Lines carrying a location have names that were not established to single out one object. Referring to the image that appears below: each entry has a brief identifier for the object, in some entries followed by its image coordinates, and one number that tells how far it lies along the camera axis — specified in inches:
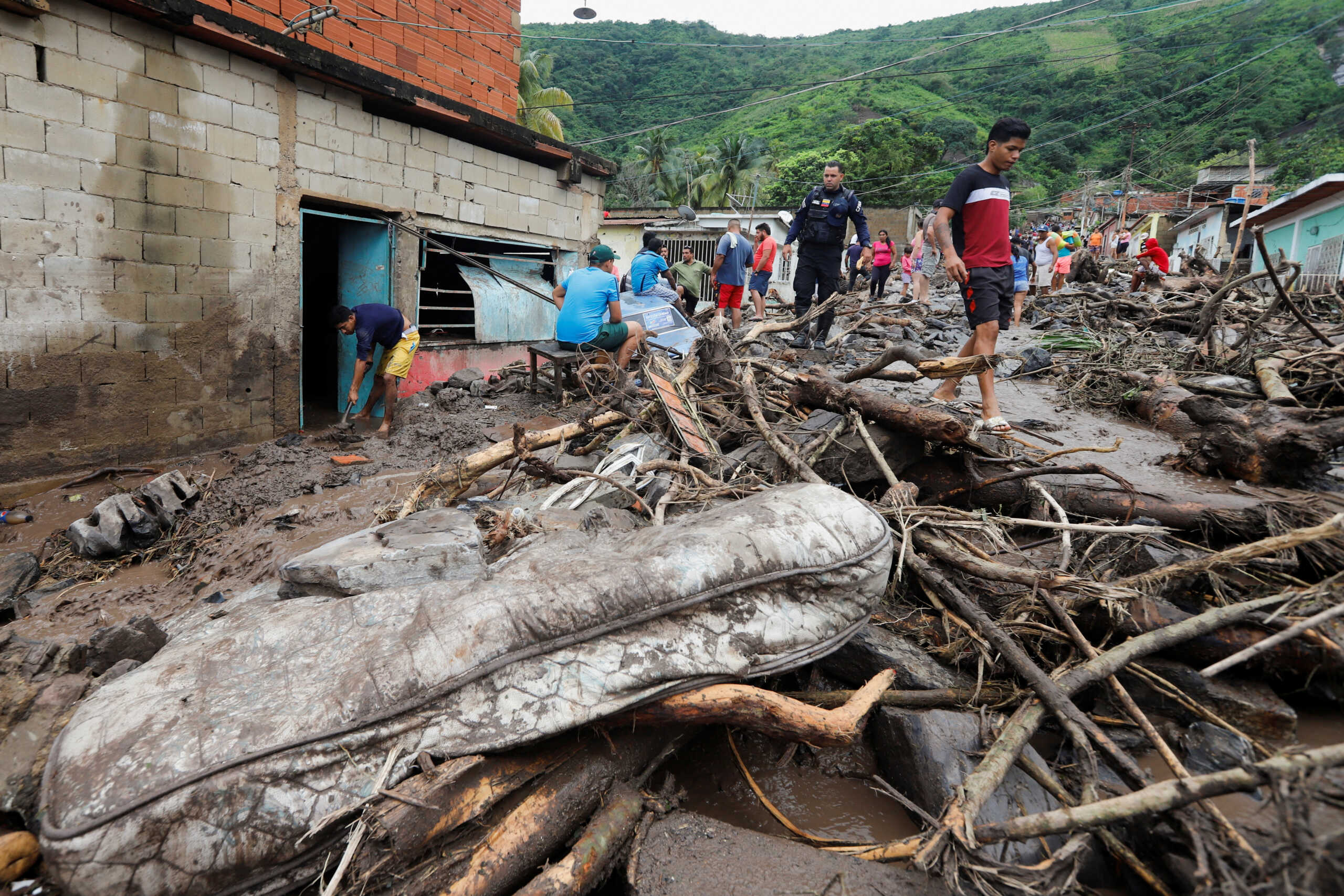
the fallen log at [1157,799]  46.1
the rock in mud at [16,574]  127.1
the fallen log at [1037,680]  66.0
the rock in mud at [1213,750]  67.5
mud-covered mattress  51.8
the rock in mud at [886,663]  86.7
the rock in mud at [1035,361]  272.5
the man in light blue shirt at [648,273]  316.2
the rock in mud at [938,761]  68.2
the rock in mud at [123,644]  78.0
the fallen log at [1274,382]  156.6
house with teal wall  579.5
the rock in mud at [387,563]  82.9
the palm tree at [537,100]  789.9
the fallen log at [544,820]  57.8
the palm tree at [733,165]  1358.3
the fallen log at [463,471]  143.3
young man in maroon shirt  157.6
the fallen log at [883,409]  116.8
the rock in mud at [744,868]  60.9
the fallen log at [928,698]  82.8
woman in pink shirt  496.4
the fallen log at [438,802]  55.0
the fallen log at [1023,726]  58.1
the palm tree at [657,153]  1450.5
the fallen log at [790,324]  203.0
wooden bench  253.3
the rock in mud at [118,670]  74.1
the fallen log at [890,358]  150.1
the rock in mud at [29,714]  60.4
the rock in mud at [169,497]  158.2
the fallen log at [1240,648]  78.4
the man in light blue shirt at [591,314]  250.4
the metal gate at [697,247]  729.0
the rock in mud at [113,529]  146.0
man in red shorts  328.5
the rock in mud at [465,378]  287.1
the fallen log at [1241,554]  83.8
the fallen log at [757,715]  68.0
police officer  251.6
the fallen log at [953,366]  135.6
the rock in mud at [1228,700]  76.3
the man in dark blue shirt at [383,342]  231.1
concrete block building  172.9
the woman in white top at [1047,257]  569.3
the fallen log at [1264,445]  128.8
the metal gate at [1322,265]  538.9
